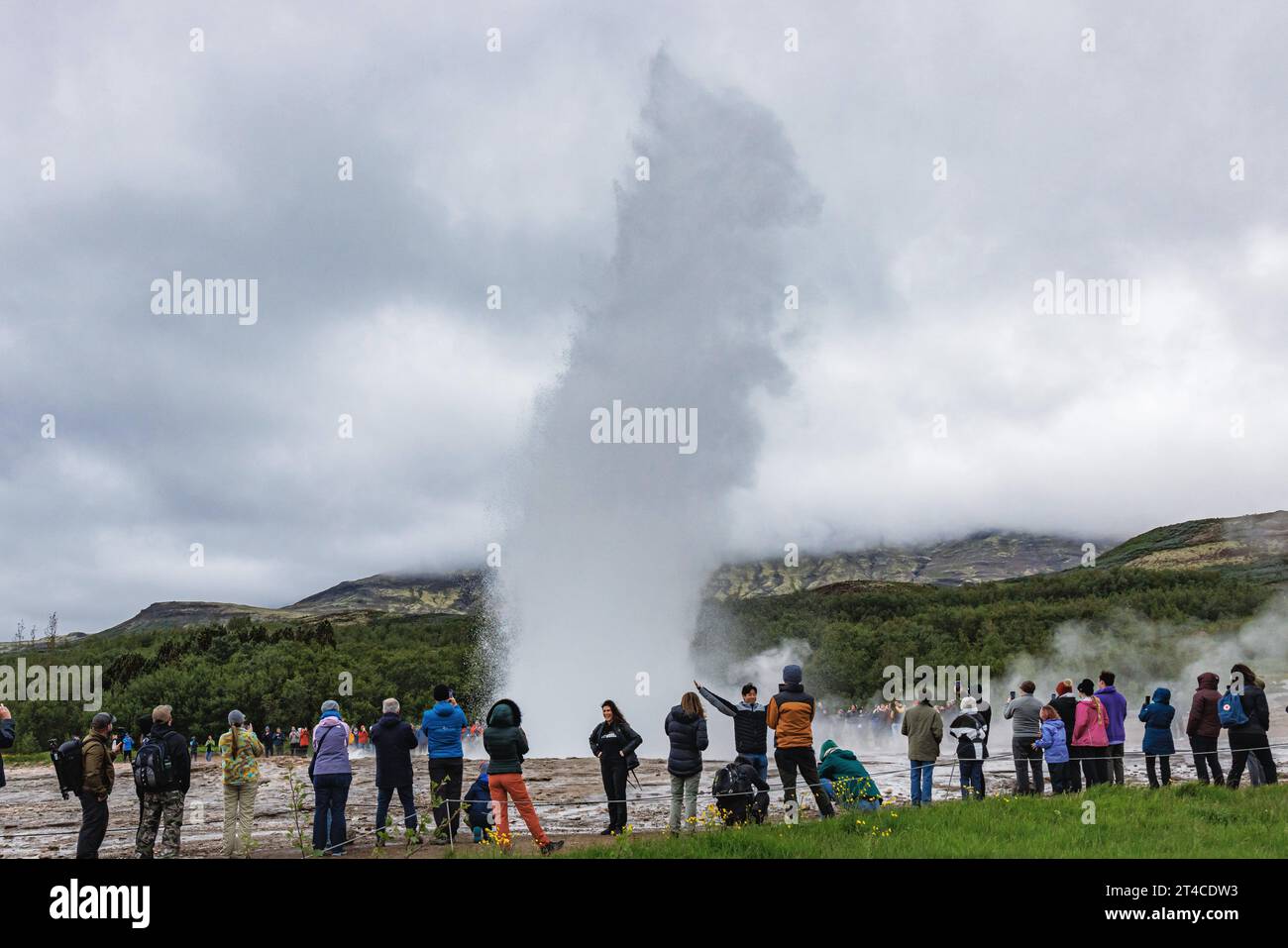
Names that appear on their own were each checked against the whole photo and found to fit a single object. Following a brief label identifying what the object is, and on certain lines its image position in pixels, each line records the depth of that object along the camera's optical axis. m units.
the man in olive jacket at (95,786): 12.63
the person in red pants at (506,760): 12.45
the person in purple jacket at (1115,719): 16.98
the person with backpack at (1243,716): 16.05
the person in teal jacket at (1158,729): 16.98
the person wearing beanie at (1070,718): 16.58
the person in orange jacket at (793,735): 13.86
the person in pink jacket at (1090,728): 16.30
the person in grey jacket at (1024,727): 16.61
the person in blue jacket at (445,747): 13.71
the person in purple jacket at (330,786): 13.21
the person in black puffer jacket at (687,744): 13.51
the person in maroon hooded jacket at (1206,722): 16.25
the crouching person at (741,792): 13.93
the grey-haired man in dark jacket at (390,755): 13.98
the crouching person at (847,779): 14.27
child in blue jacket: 16.50
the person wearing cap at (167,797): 12.59
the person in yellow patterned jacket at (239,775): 13.23
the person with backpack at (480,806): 13.96
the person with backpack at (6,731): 11.66
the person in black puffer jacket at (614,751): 14.12
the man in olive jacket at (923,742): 15.73
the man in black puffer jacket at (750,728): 14.40
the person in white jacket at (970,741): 15.62
